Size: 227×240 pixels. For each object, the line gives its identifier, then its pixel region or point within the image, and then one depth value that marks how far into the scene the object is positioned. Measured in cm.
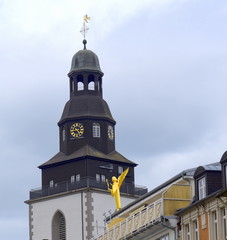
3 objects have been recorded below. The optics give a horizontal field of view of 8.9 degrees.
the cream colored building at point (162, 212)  7738
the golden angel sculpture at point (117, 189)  10321
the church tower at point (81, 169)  13650
